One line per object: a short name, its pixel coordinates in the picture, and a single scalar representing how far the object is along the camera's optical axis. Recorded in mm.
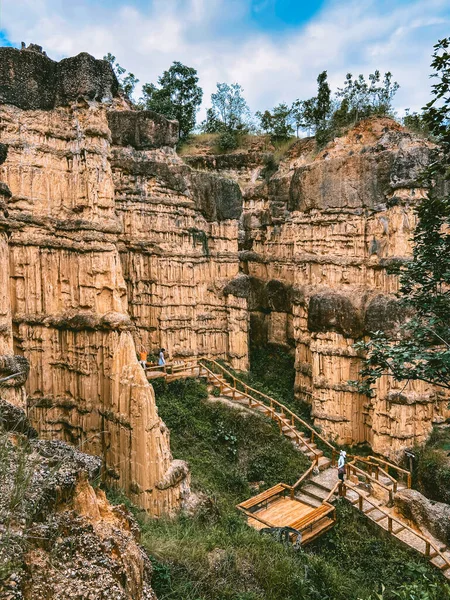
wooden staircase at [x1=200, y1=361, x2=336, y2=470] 16906
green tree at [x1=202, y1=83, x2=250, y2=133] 34625
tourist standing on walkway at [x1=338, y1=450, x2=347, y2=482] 14990
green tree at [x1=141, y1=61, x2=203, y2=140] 32719
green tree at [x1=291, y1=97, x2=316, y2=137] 30547
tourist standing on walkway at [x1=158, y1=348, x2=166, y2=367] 18441
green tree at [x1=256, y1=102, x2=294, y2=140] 30625
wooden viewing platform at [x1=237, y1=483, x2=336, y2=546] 12234
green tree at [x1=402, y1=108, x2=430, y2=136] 19453
